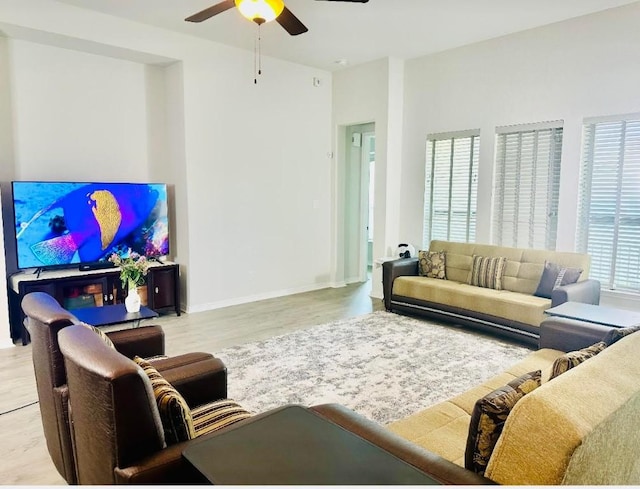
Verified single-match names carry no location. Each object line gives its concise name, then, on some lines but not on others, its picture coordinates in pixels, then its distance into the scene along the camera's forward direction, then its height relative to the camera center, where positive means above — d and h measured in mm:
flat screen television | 4367 -313
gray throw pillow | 4262 -792
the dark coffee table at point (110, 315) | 3347 -970
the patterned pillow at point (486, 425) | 1303 -677
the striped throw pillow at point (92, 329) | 1829 -583
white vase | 3629 -882
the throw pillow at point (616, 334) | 2029 -639
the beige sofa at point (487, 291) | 4191 -1018
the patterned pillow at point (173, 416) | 1540 -774
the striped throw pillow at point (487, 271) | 4883 -849
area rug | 3158 -1440
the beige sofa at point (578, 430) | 1087 -599
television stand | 4285 -1007
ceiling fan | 2936 +1247
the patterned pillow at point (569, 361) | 1640 -623
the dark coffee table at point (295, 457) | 1105 -706
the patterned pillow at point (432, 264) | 5410 -851
